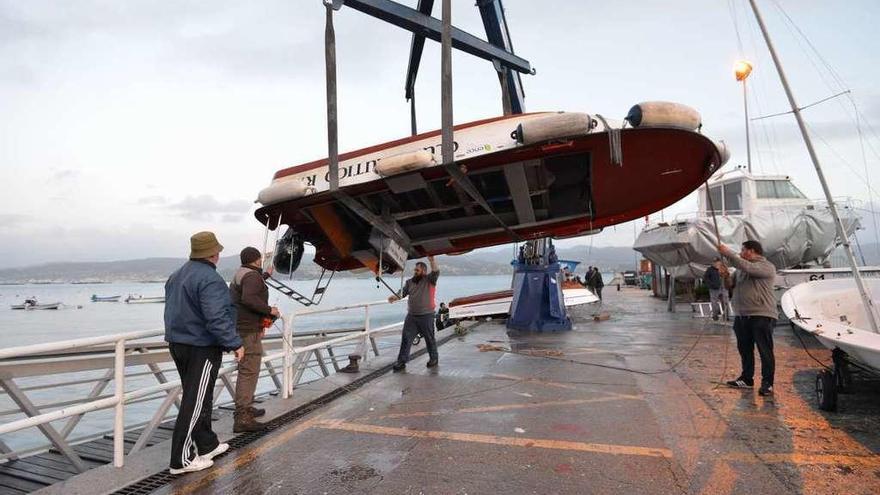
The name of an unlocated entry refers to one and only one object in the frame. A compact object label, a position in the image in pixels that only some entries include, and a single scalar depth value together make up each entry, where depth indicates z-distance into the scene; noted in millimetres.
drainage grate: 3526
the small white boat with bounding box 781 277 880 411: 4531
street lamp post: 15547
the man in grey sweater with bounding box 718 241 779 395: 5570
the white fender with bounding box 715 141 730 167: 6055
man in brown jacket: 4621
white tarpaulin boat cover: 15500
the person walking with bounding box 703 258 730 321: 13891
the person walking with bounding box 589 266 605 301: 21953
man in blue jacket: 3701
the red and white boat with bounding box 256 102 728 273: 5238
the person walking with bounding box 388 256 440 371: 7625
